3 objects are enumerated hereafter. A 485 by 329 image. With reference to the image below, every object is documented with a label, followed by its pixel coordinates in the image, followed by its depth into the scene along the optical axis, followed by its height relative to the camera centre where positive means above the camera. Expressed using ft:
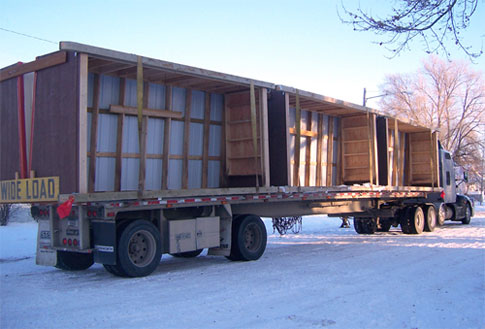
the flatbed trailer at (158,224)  29.84 -1.77
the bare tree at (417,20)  26.81 +8.77
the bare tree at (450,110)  135.54 +21.31
